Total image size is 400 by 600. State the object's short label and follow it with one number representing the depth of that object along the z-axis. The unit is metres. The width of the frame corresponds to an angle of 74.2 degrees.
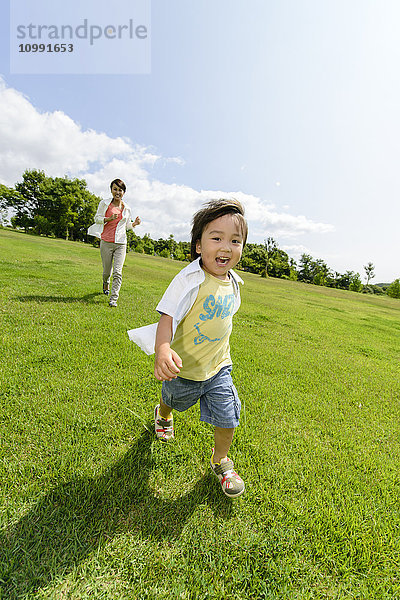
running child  1.81
